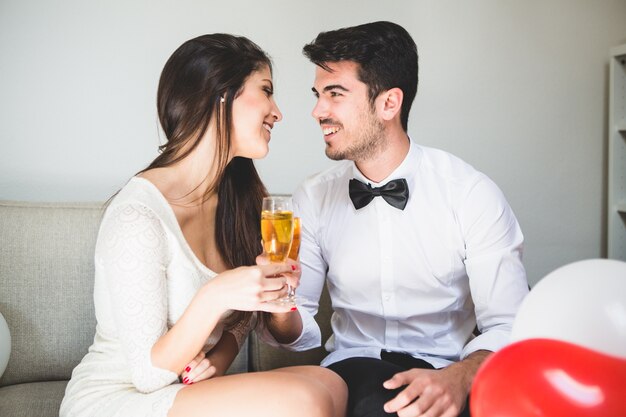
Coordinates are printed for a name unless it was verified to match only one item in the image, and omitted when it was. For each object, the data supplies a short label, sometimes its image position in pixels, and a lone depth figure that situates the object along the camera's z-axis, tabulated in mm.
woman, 1532
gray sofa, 2256
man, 2043
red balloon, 1167
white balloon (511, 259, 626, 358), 1236
